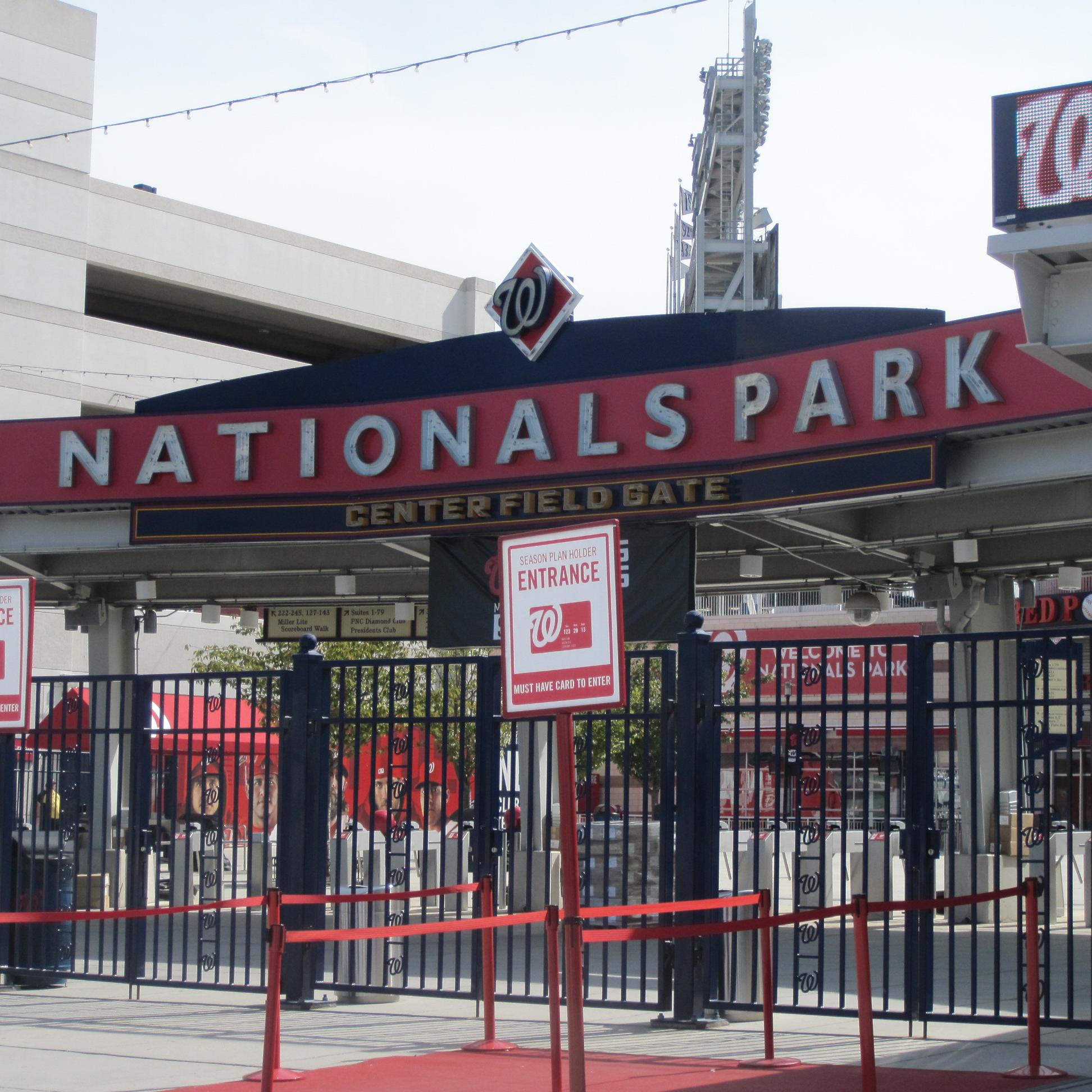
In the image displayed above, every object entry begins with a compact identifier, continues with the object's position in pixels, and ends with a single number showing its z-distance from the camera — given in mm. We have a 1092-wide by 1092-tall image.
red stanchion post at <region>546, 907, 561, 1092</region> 14312
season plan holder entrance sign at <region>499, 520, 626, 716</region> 12867
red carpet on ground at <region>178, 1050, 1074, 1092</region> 15945
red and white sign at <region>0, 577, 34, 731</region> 20078
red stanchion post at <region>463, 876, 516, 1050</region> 18344
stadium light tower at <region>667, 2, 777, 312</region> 95437
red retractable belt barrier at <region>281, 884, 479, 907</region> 18281
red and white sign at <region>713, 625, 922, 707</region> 18469
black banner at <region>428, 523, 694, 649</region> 32281
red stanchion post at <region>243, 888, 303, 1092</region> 14805
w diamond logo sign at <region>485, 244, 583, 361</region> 33281
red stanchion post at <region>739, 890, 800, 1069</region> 17000
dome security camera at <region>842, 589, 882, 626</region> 38906
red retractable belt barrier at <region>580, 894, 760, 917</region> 16422
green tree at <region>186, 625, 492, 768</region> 20672
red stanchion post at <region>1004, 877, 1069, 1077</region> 16172
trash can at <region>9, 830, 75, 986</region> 23906
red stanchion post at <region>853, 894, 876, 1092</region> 14578
